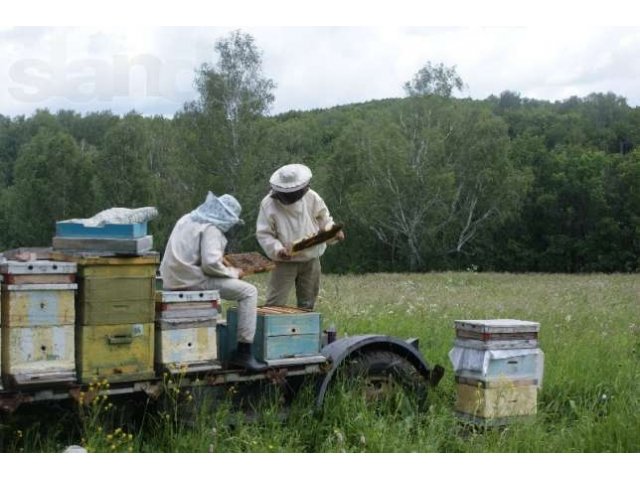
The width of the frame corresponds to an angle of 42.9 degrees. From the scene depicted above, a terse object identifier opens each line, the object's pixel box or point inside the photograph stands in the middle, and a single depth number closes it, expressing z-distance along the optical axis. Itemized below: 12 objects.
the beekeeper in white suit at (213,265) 6.00
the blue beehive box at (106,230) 5.40
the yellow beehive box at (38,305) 5.00
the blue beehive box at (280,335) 6.07
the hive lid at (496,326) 6.64
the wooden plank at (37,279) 5.00
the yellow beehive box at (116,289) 5.28
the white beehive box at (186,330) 5.59
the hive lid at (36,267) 5.00
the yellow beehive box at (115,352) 5.26
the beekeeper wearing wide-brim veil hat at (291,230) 7.10
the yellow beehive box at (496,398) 6.53
